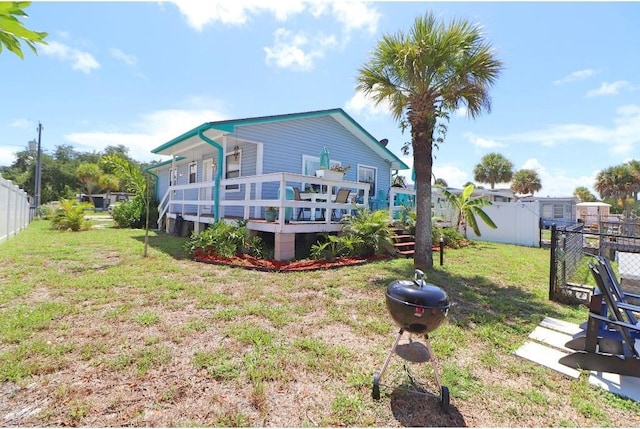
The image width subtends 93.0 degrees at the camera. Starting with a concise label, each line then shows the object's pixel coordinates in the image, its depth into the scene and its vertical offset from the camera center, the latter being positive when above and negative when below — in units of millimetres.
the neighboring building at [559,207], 25325 +1541
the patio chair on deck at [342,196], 9331 +668
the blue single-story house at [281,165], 8586 +2179
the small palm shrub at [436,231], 10461 -378
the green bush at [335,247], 7988 -819
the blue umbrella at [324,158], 11023 +2129
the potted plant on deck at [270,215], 8828 +2
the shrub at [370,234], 8367 -437
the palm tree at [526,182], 42438 +5910
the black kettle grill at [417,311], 2215 -673
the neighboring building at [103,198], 46531 +1769
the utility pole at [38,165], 25747 +3721
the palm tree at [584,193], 55000 +5879
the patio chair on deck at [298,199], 9547 +565
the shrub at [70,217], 14523 -444
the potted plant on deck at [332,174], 8946 +1322
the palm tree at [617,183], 37094 +5507
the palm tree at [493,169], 39281 +6975
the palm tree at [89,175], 43359 +4963
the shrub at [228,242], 8039 -781
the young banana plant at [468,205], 13106 +733
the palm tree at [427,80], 6766 +3380
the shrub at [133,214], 17328 -210
